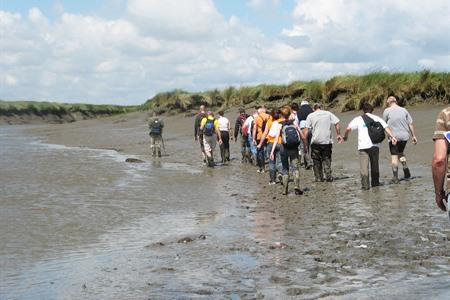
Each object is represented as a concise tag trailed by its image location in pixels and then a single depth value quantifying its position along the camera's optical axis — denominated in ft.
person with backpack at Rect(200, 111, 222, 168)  66.95
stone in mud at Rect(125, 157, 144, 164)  74.23
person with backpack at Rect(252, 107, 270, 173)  57.41
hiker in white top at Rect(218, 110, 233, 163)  69.67
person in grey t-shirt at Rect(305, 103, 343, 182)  48.98
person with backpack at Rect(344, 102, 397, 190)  44.65
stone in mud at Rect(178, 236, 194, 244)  29.68
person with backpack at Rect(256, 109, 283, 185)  49.62
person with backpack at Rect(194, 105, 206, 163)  69.56
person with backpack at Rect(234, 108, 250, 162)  69.13
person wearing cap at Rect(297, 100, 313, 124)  58.49
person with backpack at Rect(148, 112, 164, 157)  78.02
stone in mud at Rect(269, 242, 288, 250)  27.61
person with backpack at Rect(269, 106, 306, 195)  44.50
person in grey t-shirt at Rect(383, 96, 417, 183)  47.16
